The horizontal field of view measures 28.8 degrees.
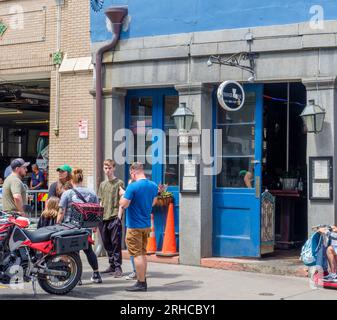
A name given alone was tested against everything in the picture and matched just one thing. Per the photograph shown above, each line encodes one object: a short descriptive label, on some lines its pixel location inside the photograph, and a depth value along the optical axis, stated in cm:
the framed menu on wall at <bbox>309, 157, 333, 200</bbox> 1038
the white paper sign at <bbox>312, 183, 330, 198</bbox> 1038
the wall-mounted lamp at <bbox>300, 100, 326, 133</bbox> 1027
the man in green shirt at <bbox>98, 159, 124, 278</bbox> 1045
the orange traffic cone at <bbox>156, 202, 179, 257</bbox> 1196
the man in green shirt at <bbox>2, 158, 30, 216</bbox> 985
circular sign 1065
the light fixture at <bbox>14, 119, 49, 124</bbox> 2509
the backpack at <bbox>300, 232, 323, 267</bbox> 948
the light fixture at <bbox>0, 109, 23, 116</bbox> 2127
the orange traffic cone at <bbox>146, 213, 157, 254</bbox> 1221
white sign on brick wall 1311
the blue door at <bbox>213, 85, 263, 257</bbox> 1136
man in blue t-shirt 916
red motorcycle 876
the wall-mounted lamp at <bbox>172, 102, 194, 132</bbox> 1141
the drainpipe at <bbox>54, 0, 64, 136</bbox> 1355
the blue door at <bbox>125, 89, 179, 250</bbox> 1230
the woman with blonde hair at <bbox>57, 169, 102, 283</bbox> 974
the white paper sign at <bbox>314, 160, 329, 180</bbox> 1042
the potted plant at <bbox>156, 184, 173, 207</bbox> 1207
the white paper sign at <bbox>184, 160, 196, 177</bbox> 1163
